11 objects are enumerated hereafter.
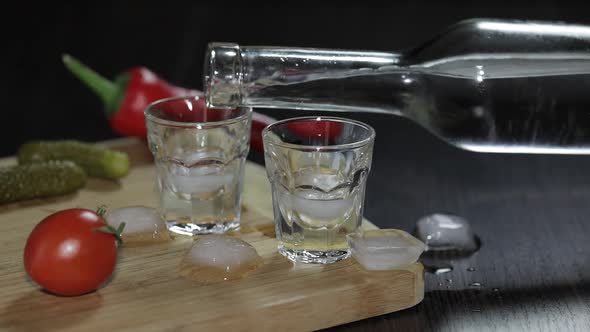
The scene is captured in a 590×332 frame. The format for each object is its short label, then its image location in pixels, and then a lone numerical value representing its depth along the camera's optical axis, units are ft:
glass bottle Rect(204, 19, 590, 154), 2.29
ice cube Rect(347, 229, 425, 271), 2.15
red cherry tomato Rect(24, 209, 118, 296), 2.07
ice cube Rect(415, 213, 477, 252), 2.36
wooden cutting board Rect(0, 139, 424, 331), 2.03
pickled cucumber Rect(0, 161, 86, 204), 2.46
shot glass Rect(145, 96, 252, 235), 2.31
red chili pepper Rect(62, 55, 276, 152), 2.88
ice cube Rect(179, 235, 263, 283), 2.14
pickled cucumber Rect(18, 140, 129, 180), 2.59
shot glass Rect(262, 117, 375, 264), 2.18
